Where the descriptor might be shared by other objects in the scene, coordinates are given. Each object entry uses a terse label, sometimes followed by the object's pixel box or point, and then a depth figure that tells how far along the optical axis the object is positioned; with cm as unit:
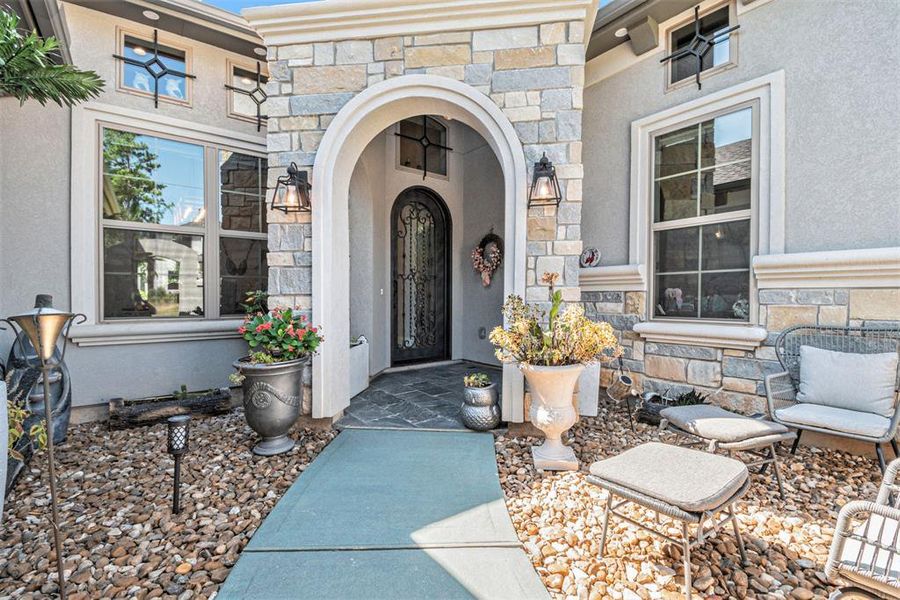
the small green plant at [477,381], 313
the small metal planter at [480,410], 305
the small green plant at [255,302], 391
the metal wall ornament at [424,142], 553
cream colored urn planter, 248
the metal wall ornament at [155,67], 367
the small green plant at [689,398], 332
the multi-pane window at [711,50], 337
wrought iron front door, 535
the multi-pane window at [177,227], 364
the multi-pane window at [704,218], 335
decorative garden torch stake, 149
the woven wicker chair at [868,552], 116
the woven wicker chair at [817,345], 247
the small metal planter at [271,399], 269
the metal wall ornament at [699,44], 340
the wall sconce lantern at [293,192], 298
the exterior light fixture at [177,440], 207
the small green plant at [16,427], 189
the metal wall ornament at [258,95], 417
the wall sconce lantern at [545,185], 279
